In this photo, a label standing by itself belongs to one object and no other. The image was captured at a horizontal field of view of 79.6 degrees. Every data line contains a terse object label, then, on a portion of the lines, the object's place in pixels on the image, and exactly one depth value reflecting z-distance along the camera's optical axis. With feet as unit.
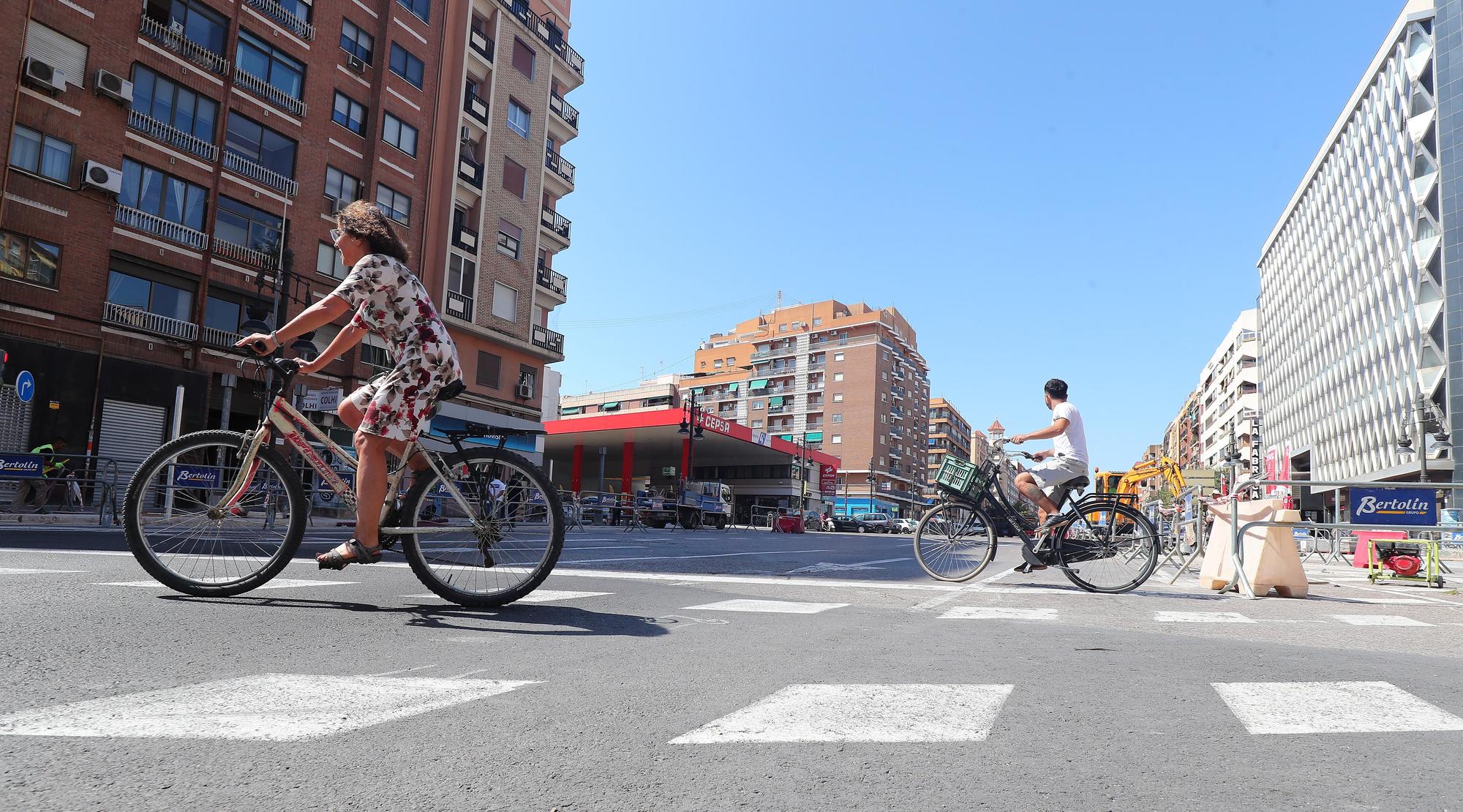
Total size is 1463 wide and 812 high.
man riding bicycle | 25.05
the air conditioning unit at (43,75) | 65.72
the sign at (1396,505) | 34.10
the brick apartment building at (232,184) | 67.36
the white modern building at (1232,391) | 292.40
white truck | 123.24
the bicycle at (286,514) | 13.80
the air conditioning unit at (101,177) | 68.95
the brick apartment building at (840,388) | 309.63
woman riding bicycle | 13.33
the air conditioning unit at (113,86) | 70.23
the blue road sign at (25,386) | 50.37
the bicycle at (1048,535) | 24.39
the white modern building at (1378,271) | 152.46
